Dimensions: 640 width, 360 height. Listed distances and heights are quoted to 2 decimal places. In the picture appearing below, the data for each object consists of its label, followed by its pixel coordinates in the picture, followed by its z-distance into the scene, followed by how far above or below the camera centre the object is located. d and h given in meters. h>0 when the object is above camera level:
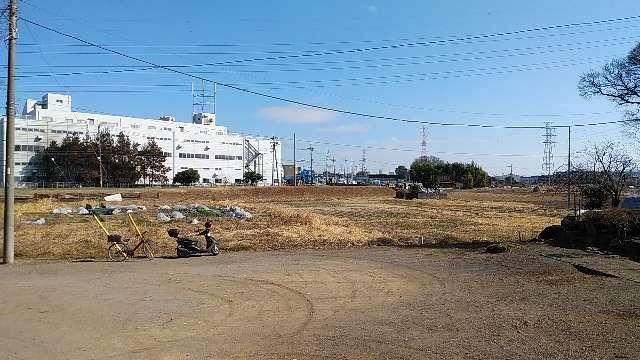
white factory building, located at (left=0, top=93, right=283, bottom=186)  99.31 +8.36
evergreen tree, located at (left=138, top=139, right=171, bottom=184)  104.81 +2.84
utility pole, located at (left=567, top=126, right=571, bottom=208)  29.74 +0.37
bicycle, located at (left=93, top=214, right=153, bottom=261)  16.61 -2.06
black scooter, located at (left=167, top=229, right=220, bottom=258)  17.22 -2.01
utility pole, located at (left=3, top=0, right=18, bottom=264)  16.20 +1.03
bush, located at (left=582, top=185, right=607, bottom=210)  29.97 -0.87
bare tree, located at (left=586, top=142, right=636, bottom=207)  27.67 -0.01
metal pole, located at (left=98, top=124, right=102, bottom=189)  92.66 +5.52
